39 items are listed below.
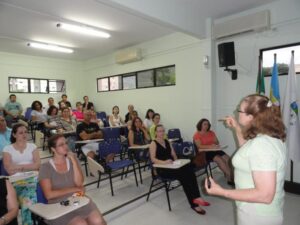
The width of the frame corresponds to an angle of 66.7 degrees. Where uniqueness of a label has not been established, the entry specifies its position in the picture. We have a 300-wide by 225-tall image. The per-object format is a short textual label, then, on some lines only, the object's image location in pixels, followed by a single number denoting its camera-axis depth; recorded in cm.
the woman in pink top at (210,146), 398
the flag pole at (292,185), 363
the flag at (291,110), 348
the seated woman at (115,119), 659
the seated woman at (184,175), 306
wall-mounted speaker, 425
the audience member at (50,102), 748
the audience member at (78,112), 731
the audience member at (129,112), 660
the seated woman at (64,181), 207
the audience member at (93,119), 507
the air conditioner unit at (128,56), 643
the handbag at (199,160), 369
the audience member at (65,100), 790
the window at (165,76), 587
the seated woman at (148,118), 596
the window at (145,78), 643
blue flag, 366
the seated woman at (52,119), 572
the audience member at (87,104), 812
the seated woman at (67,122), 575
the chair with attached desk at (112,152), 363
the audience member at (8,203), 178
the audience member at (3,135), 347
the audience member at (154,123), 508
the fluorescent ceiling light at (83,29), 477
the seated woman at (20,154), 281
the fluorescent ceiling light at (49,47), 618
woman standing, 106
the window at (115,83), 748
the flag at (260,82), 391
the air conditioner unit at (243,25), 394
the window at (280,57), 379
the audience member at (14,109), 673
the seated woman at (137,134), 464
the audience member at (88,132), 442
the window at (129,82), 698
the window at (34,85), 749
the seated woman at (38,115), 626
